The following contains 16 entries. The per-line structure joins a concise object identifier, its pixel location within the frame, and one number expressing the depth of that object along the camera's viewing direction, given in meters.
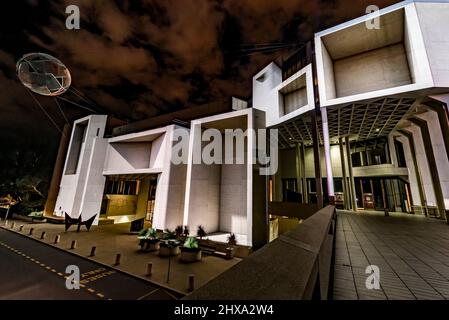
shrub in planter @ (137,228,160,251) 13.68
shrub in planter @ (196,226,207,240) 15.92
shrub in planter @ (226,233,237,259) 12.69
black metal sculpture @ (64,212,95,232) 18.85
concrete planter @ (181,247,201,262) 11.64
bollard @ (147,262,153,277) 9.26
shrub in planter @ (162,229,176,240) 14.16
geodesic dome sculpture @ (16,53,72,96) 7.89
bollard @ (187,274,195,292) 8.06
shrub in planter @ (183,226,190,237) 15.84
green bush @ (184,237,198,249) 12.01
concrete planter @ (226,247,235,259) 12.63
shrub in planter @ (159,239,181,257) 12.54
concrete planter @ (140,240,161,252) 13.60
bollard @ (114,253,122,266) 10.58
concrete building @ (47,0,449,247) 12.75
